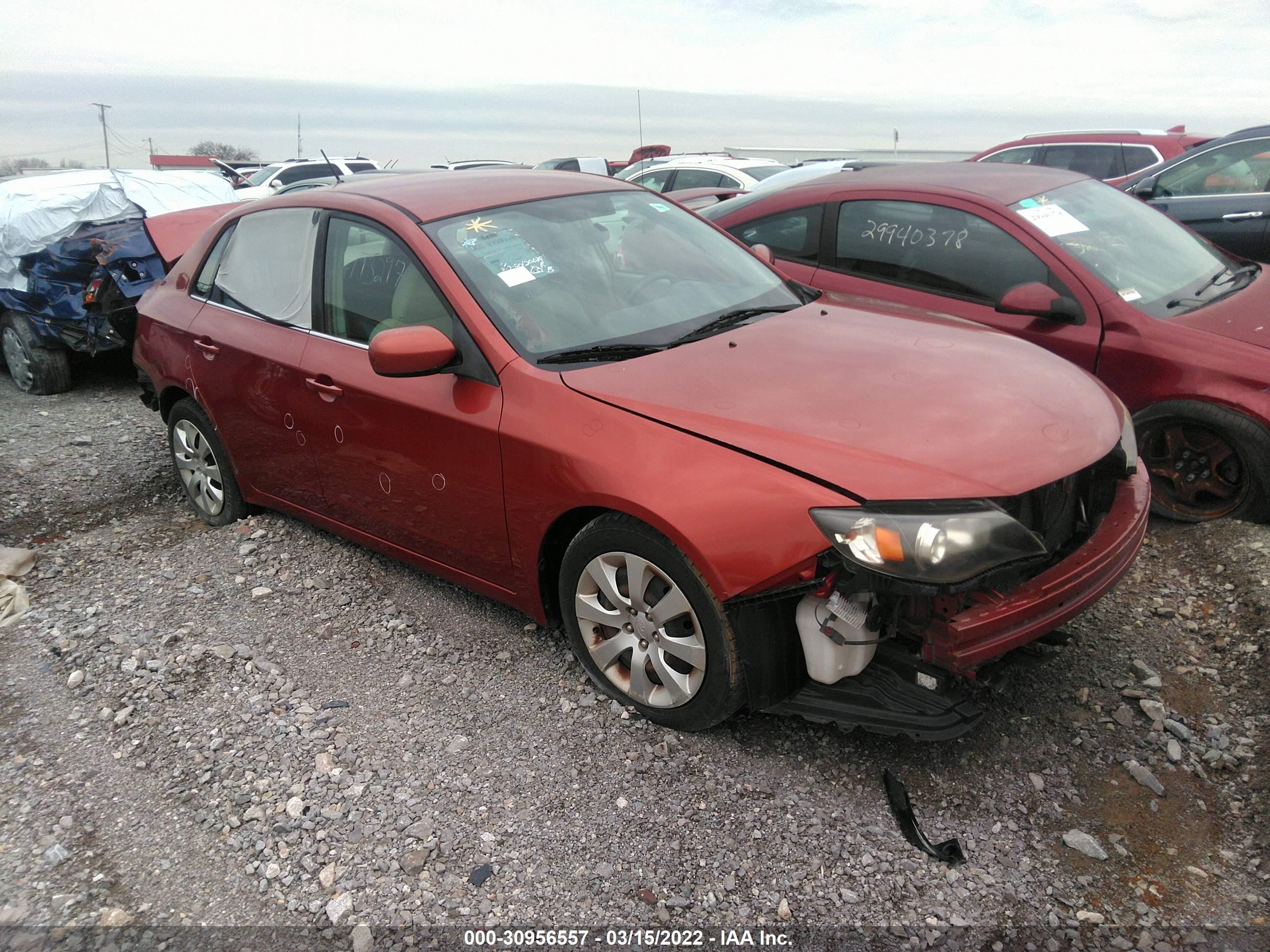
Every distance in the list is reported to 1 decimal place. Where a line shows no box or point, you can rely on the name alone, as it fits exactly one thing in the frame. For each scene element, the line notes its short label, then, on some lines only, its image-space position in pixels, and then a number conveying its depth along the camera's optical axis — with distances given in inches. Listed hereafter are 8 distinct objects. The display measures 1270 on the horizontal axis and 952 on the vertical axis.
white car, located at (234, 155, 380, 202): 742.5
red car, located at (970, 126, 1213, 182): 480.7
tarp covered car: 281.1
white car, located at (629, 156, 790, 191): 511.8
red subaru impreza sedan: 98.7
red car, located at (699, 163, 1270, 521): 159.6
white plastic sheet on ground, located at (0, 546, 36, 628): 161.5
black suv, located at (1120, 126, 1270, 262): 284.7
